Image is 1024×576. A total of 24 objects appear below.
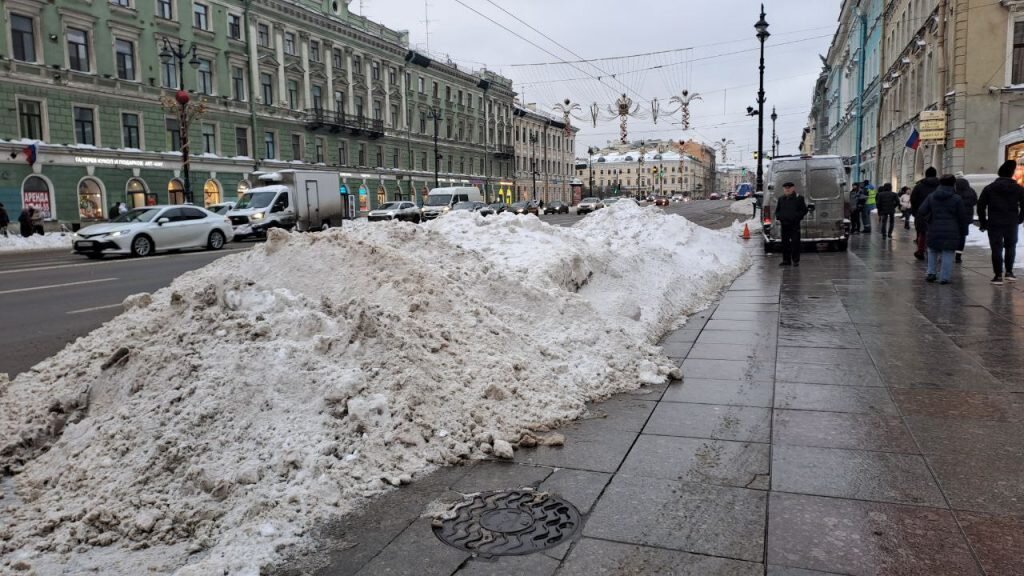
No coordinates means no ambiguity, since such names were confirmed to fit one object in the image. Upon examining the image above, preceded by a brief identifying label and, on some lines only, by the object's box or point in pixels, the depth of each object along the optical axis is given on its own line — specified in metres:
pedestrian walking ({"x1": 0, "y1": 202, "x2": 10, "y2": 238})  25.26
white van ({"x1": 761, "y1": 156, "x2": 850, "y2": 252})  16.48
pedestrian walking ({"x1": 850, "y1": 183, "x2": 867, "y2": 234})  23.66
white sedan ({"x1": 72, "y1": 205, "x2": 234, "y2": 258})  18.55
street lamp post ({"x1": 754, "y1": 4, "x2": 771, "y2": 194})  27.12
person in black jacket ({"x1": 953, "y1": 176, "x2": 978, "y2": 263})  12.75
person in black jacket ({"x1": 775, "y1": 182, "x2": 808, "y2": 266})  14.01
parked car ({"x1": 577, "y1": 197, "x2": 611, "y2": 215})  59.19
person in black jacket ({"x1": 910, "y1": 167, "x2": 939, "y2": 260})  13.54
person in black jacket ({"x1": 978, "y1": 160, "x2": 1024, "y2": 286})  10.45
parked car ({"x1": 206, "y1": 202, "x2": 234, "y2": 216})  30.20
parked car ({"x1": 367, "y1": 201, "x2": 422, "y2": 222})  38.67
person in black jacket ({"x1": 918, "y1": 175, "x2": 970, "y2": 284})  10.39
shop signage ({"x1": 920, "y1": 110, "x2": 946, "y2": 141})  26.09
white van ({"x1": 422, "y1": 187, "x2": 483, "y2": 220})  39.52
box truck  26.25
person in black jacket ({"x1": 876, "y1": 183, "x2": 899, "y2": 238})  20.31
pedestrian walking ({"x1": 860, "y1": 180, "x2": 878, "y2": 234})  24.05
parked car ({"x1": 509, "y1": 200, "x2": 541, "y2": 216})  57.03
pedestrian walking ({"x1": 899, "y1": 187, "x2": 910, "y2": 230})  24.50
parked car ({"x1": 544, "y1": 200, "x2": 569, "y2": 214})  65.11
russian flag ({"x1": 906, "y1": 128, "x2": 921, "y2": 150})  29.37
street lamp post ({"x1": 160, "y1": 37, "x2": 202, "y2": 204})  30.44
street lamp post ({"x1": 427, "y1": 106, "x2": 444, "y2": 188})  58.84
